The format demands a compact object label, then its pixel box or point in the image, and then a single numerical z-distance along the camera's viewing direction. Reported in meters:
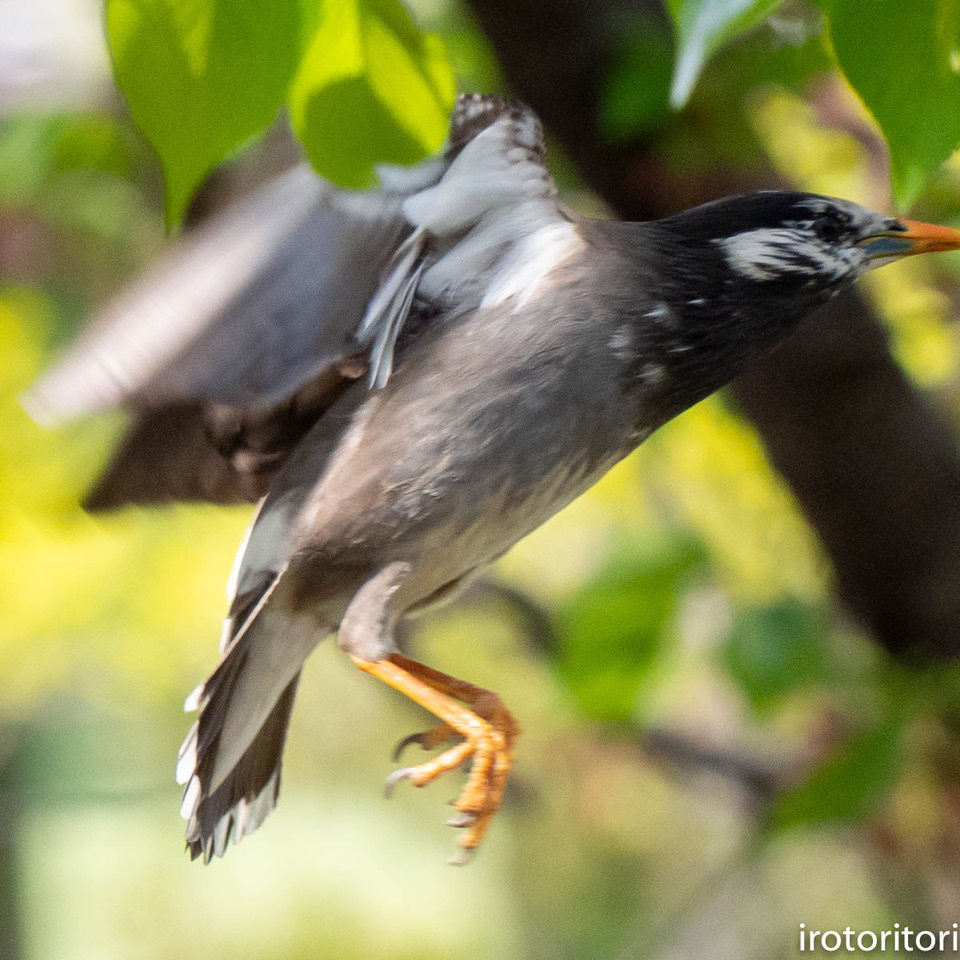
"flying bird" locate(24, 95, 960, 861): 3.75
